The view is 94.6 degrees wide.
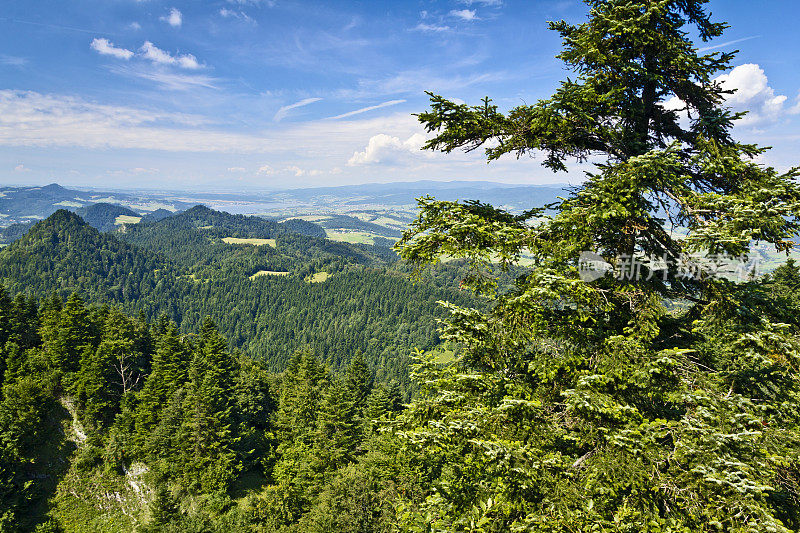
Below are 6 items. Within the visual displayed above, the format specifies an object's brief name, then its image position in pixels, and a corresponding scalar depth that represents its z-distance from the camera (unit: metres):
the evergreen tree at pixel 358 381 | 55.34
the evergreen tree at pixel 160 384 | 44.53
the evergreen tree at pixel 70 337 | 47.81
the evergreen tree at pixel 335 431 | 41.81
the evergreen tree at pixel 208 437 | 40.00
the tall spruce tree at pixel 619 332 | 6.02
